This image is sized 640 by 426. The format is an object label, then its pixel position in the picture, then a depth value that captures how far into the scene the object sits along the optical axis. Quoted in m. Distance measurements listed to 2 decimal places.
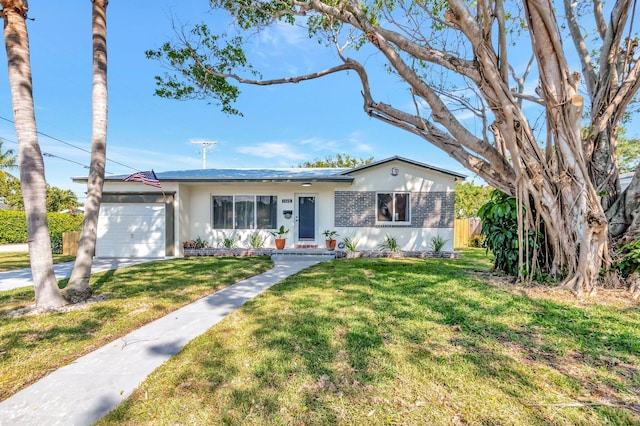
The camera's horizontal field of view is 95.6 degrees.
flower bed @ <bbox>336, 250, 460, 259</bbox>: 10.58
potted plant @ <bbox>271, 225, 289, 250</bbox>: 10.73
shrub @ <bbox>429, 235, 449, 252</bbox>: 10.74
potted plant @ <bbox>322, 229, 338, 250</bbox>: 10.77
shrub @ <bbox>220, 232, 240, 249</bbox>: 11.13
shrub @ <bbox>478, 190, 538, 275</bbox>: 5.75
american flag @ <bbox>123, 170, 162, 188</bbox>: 9.45
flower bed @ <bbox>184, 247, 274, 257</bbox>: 10.73
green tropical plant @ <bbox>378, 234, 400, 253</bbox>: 10.77
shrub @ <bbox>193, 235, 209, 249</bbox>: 11.05
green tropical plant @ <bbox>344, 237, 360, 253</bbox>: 10.77
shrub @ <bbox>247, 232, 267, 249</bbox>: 11.11
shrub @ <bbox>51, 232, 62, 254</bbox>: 11.89
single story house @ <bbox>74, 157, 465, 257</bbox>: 10.49
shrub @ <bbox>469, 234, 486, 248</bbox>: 14.51
